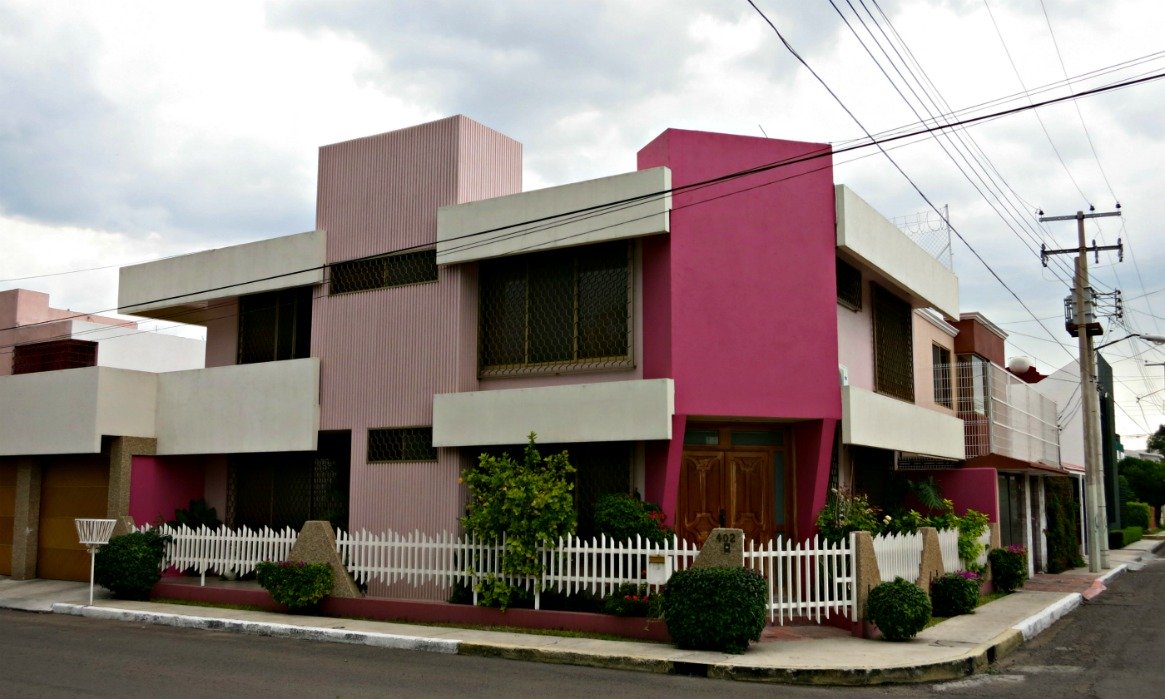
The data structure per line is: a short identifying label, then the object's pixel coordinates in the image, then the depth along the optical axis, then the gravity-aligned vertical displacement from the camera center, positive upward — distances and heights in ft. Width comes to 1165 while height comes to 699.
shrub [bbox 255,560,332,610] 48.49 -4.76
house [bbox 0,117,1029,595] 46.09 +7.07
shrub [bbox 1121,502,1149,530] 170.99 -4.77
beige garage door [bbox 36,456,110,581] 62.23 -1.59
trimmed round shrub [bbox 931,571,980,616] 49.42 -5.29
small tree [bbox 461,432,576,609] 44.16 -1.16
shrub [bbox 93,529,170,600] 53.52 -4.37
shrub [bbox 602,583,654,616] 41.86 -4.80
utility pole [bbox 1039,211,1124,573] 87.04 +5.79
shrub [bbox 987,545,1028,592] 61.11 -4.91
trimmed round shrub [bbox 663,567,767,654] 37.78 -4.64
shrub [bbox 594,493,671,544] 43.78 -1.58
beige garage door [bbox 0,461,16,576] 65.62 -1.68
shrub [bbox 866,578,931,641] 40.68 -4.97
